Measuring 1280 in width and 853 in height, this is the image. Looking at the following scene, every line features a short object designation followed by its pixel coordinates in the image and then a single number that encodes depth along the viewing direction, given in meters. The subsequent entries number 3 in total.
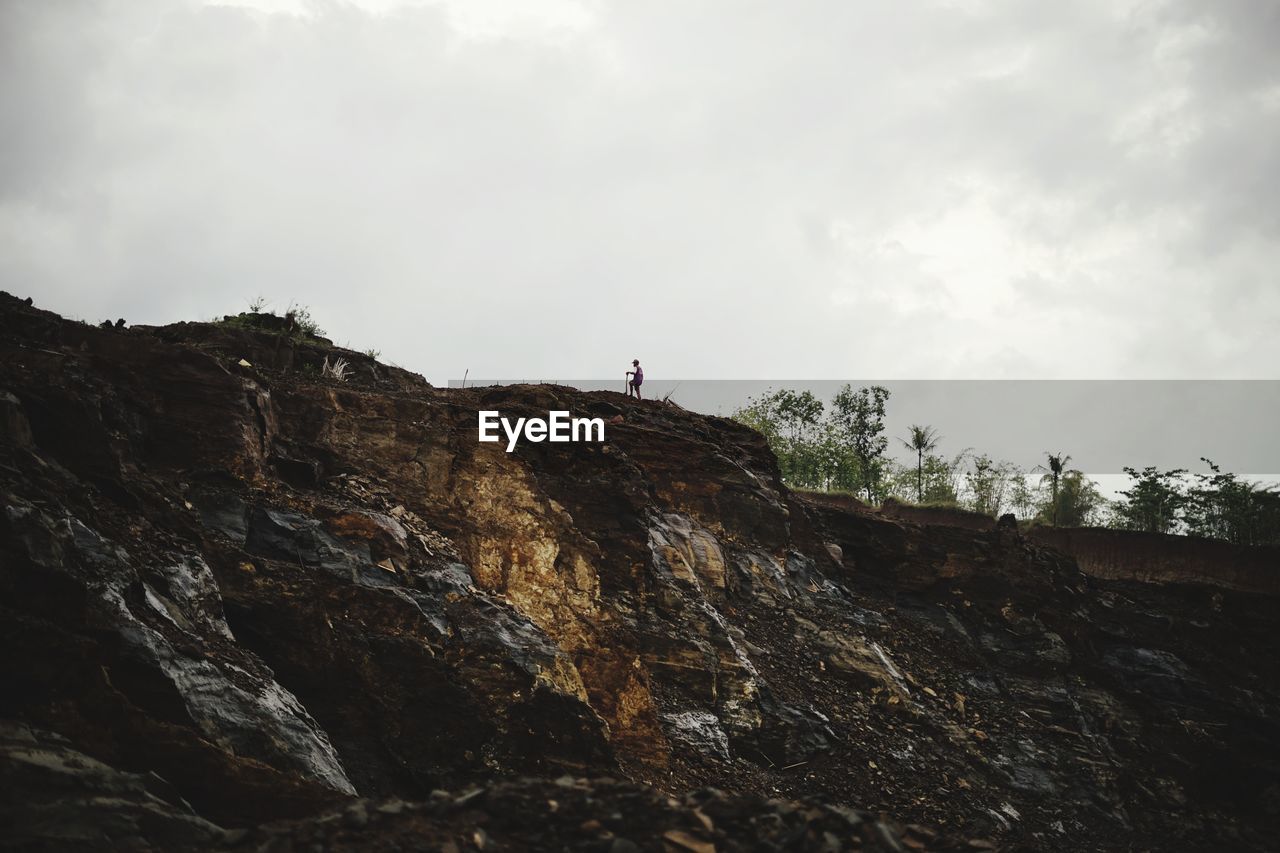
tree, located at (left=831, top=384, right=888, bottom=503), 53.81
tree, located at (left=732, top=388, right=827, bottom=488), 52.25
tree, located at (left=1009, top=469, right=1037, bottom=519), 57.19
